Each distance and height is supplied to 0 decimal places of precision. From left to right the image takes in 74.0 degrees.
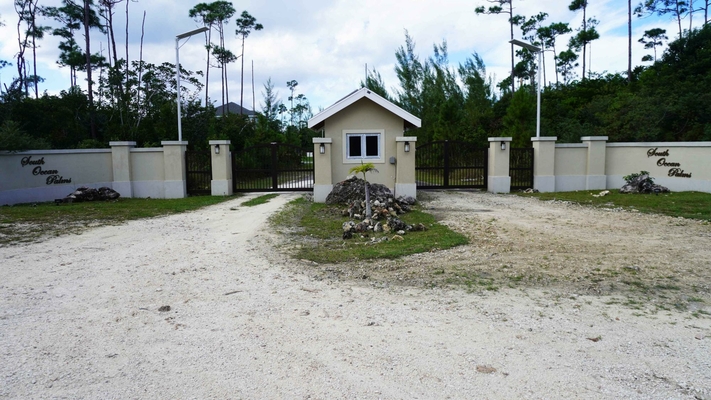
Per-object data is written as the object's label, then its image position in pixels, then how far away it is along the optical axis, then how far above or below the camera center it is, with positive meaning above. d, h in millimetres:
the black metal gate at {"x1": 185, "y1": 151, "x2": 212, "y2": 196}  16469 -176
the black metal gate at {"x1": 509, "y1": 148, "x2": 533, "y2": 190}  17250 -222
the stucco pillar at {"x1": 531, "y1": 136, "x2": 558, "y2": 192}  16828 -48
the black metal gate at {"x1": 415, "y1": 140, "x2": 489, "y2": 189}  17203 -238
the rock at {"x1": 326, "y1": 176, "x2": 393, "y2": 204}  13430 -757
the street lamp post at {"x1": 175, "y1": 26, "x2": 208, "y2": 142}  15609 +4383
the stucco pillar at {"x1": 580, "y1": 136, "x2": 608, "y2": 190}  16781 -39
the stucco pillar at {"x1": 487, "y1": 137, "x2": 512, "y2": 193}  16875 -138
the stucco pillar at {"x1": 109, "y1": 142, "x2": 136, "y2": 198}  15836 -2
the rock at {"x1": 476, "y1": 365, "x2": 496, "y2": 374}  3570 -1568
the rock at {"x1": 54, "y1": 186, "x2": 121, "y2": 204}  14250 -821
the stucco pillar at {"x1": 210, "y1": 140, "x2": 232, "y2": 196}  16078 -77
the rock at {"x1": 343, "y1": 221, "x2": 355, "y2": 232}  8912 -1185
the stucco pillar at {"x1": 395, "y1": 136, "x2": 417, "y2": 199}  14812 -144
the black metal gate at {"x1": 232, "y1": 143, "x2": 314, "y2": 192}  16531 -154
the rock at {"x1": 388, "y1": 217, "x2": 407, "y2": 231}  9094 -1168
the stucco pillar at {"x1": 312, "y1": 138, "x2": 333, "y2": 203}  14648 -204
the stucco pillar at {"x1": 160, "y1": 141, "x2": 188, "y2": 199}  15891 -96
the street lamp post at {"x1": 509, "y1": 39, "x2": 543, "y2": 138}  16422 +4003
